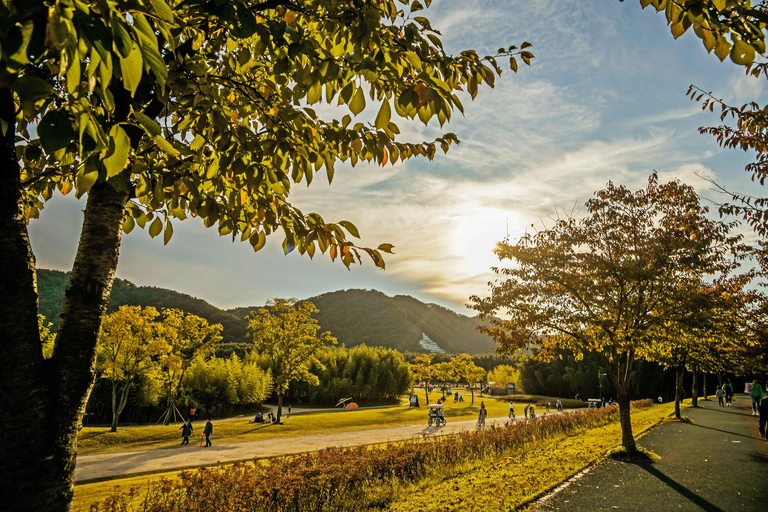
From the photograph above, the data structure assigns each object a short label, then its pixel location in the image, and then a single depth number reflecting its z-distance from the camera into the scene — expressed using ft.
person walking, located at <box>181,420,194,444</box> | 73.37
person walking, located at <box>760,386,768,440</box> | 44.45
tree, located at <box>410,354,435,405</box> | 203.62
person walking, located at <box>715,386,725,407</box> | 111.39
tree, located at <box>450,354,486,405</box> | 207.56
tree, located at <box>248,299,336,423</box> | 110.83
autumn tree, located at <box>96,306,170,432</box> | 86.79
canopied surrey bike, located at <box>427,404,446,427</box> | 103.89
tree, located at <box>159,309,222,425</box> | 100.42
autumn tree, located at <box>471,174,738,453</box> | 39.68
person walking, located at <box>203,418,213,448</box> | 70.69
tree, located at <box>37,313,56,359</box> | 65.93
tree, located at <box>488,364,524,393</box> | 268.21
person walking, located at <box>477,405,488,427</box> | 96.17
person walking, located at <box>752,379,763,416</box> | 62.97
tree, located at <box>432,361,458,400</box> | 210.79
